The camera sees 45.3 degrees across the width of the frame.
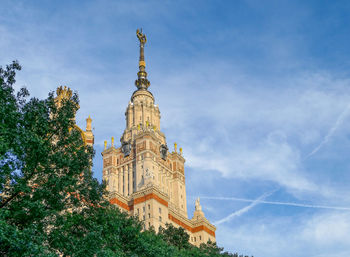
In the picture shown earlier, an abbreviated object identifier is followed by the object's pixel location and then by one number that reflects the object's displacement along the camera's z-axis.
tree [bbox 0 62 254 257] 28.64
